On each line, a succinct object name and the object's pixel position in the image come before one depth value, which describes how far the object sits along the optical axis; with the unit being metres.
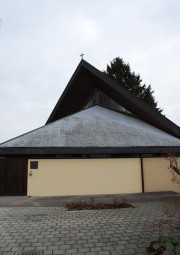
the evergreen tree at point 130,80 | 36.62
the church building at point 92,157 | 13.37
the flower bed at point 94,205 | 9.93
